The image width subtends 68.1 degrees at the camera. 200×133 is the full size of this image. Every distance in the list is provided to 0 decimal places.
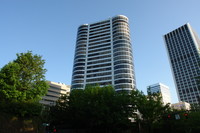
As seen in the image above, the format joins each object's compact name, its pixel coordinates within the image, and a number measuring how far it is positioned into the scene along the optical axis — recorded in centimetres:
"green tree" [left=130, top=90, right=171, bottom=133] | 3020
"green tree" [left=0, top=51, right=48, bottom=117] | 2422
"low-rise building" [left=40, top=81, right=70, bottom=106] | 9118
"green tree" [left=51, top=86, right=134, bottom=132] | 2878
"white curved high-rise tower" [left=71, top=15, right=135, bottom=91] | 8344
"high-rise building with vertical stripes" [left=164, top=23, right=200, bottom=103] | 15838
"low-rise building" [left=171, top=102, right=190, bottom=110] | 14641
